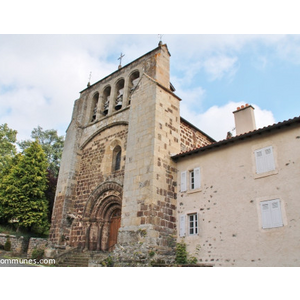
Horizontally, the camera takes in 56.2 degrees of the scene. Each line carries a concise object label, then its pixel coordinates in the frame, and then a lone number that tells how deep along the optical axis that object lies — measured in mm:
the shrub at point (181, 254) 10430
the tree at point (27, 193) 18578
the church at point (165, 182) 8836
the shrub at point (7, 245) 15994
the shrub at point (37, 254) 13908
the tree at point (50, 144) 29791
